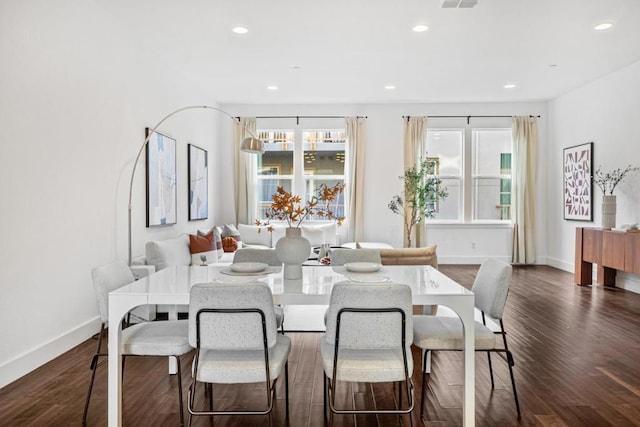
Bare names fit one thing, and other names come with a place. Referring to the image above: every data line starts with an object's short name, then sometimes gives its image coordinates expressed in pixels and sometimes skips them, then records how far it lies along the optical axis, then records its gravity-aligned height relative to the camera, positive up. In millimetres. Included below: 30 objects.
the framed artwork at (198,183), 6395 +314
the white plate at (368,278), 2363 -402
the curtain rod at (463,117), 8023 +1559
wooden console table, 5250 -613
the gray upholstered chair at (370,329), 1949 -551
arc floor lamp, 4492 +585
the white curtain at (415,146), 7926 +1033
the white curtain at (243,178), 7945 +462
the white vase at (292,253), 2531 -276
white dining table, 2156 -456
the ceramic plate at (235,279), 2391 -407
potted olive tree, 7645 +148
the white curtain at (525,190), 7891 +258
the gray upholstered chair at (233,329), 1949 -550
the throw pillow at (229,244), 6305 -569
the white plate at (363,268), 2676 -377
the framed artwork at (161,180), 4926 +276
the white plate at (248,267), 2646 -374
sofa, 4453 -504
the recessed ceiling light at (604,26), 4398 +1764
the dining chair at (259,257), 3205 -375
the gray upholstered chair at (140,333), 2291 -697
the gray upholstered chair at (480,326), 2389 -683
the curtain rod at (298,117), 8023 +1557
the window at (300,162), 8156 +772
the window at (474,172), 8125 +591
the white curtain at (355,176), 7895 +498
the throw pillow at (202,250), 5168 -535
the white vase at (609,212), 5801 -92
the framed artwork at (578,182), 6668 +358
